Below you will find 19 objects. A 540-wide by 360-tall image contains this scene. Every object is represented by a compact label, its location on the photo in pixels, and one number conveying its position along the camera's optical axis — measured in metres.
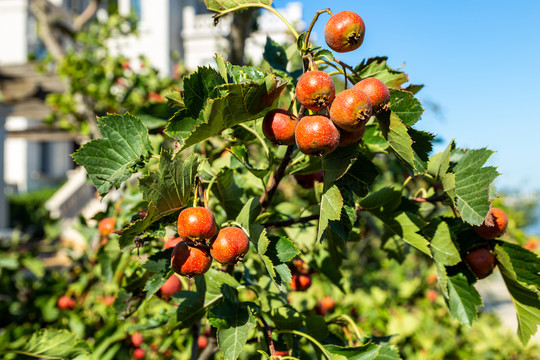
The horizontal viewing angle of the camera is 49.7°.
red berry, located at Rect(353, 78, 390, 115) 0.32
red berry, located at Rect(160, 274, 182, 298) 0.44
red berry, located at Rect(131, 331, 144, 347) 0.61
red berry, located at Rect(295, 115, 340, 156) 0.31
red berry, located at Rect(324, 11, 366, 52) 0.32
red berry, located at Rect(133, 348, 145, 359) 0.61
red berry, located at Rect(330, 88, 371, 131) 0.30
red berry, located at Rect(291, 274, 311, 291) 0.49
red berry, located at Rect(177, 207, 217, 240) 0.32
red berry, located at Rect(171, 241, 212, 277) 0.33
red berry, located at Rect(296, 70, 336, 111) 0.31
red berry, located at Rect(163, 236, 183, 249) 0.40
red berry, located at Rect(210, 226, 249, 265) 0.32
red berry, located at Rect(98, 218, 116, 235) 0.53
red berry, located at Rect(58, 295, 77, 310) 0.71
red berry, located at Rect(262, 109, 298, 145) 0.33
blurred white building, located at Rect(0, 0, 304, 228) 12.76
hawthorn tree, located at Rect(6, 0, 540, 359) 0.32
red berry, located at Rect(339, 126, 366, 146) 0.33
